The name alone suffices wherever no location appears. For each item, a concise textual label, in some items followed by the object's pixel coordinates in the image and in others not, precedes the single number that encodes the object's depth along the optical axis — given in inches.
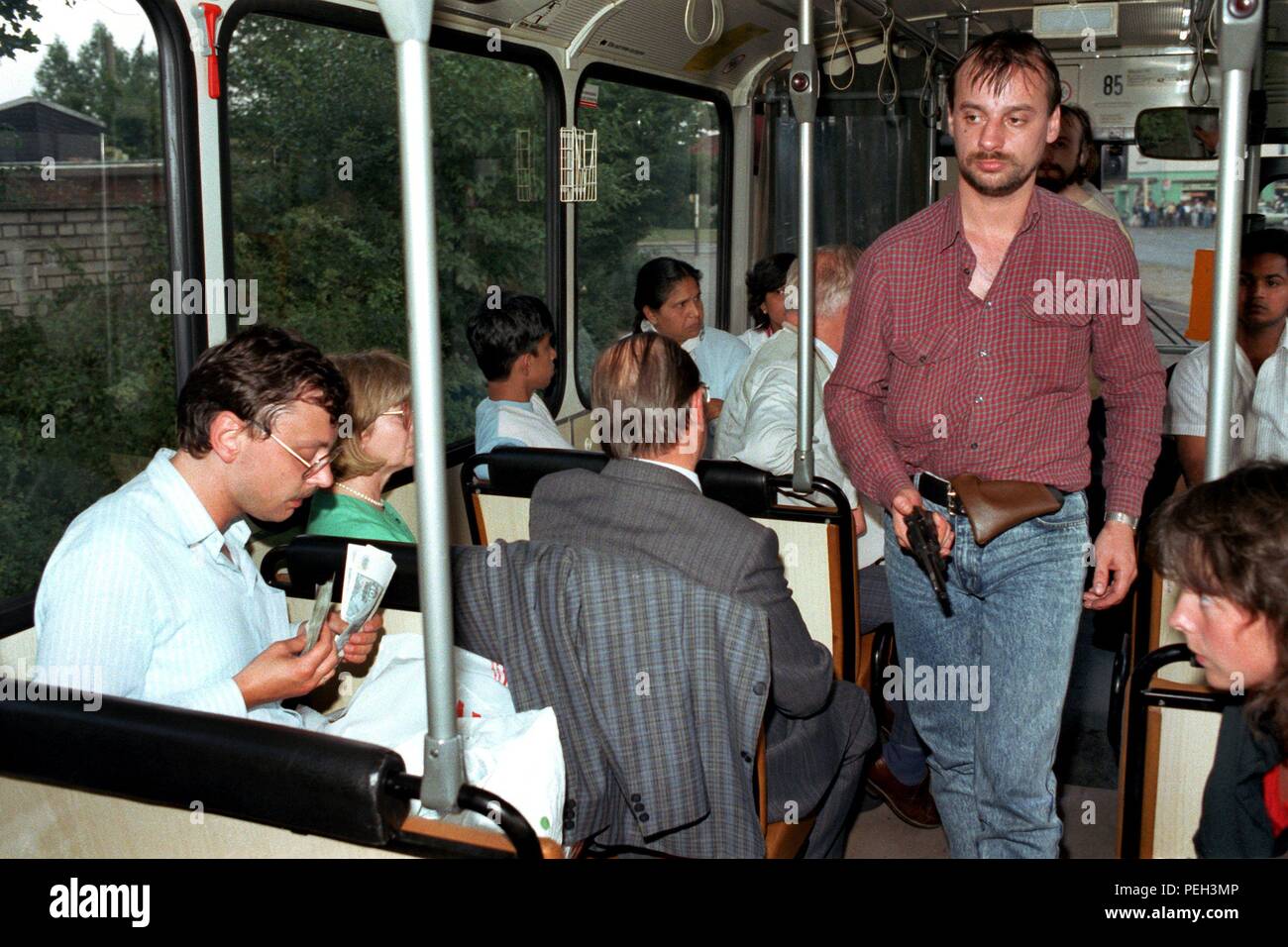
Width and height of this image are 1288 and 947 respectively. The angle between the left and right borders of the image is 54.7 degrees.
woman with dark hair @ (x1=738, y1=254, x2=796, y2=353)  215.8
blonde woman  112.6
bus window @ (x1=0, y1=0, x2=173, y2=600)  105.4
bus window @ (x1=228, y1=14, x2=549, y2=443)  136.9
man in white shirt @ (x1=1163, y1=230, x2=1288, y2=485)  141.6
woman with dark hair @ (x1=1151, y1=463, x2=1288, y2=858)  62.1
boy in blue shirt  158.4
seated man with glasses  76.2
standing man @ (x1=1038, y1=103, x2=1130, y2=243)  169.6
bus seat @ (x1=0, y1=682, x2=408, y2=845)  55.9
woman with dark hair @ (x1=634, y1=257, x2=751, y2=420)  213.5
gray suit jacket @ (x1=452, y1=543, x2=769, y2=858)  81.1
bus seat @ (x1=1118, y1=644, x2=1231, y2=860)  77.0
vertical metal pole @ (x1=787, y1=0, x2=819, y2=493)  115.1
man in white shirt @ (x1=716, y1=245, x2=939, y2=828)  136.6
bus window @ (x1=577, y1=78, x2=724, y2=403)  224.1
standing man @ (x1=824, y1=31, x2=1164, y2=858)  92.4
